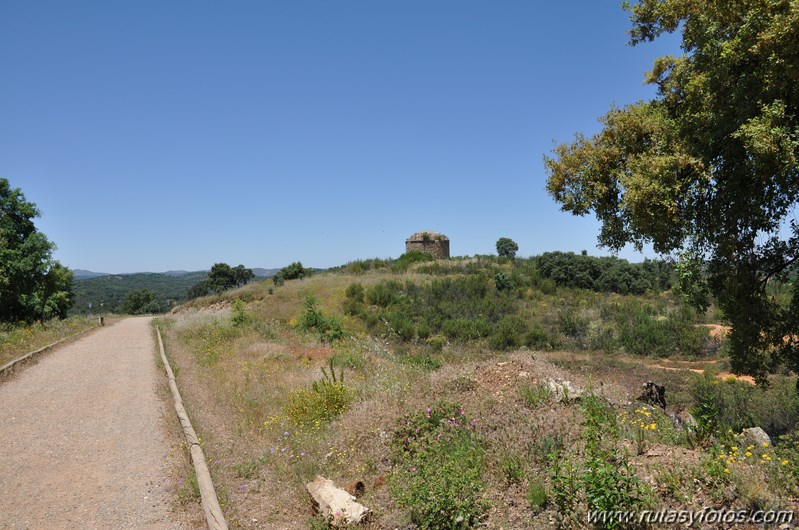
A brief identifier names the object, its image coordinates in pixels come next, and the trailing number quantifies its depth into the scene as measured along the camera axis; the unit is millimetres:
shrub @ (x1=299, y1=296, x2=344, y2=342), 16816
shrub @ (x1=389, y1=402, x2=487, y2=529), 4324
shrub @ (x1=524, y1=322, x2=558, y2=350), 21078
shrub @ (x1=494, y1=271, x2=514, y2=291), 31391
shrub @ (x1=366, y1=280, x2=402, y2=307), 28688
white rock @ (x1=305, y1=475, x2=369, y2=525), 4504
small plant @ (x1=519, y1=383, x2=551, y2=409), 6453
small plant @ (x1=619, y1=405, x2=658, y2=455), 4771
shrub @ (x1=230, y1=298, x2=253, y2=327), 18797
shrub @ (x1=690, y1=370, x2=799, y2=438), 7227
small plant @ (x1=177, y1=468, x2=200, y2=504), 5191
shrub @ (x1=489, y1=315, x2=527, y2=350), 20812
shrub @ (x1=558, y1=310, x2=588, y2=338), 22578
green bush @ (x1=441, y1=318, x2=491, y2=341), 22219
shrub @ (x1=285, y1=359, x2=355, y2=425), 7586
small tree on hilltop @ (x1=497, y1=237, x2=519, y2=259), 67312
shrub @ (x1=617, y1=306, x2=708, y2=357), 19000
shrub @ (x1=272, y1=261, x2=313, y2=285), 48938
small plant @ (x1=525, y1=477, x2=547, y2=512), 4238
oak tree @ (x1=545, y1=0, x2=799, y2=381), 5660
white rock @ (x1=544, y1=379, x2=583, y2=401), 6527
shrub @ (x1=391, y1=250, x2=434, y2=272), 41469
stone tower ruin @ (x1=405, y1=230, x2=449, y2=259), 52375
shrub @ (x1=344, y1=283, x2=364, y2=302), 29219
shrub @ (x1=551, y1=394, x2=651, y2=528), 3662
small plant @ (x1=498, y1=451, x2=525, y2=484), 4754
